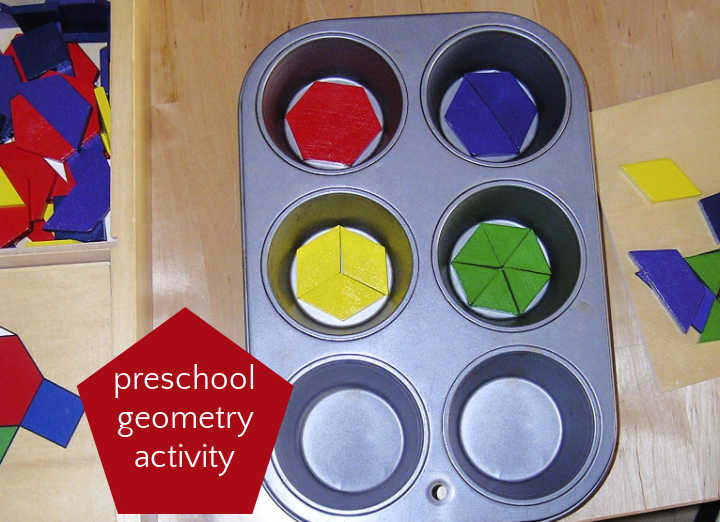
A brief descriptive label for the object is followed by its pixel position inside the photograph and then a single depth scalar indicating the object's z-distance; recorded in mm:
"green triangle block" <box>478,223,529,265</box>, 779
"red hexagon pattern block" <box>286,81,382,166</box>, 811
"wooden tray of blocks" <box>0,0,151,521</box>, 682
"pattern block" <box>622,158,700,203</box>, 795
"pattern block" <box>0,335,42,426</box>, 742
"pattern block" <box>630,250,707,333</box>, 768
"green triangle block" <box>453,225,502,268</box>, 778
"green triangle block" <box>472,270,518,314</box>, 774
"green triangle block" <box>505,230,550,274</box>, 776
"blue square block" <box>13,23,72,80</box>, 875
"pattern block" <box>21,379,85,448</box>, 727
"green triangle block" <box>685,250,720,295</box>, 782
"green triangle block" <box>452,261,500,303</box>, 774
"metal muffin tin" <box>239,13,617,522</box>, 688
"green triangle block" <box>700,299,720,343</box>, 770
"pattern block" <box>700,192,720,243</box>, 789
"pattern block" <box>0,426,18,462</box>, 729
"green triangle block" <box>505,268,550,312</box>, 774
